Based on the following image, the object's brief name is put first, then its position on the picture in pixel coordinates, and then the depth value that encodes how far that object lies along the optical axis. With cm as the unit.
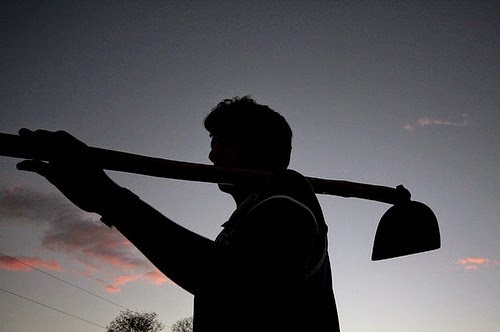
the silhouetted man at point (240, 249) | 105
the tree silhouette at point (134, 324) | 5878
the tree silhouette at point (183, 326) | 5894
